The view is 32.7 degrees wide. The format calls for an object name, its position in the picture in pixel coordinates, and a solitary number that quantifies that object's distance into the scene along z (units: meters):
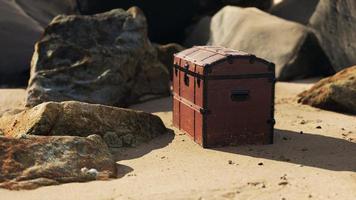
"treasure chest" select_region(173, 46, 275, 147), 7.16
